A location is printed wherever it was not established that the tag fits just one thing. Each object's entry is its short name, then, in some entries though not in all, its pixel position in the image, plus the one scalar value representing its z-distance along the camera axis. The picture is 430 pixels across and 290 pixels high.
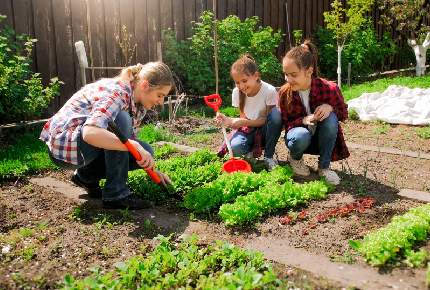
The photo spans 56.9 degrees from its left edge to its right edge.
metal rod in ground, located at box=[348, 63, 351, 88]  9.47
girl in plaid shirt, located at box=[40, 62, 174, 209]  2.59
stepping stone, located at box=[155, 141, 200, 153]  4.47
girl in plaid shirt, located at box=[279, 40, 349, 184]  3.33
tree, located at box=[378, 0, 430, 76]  10.69
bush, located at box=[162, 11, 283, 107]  7.13
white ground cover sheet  5.57
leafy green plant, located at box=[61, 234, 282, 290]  1.86
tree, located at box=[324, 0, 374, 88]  7.83
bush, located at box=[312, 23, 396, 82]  10.17
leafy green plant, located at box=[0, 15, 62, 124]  4.87
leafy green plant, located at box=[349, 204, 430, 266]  1.97
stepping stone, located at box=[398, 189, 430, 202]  2.83
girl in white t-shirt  3.70
